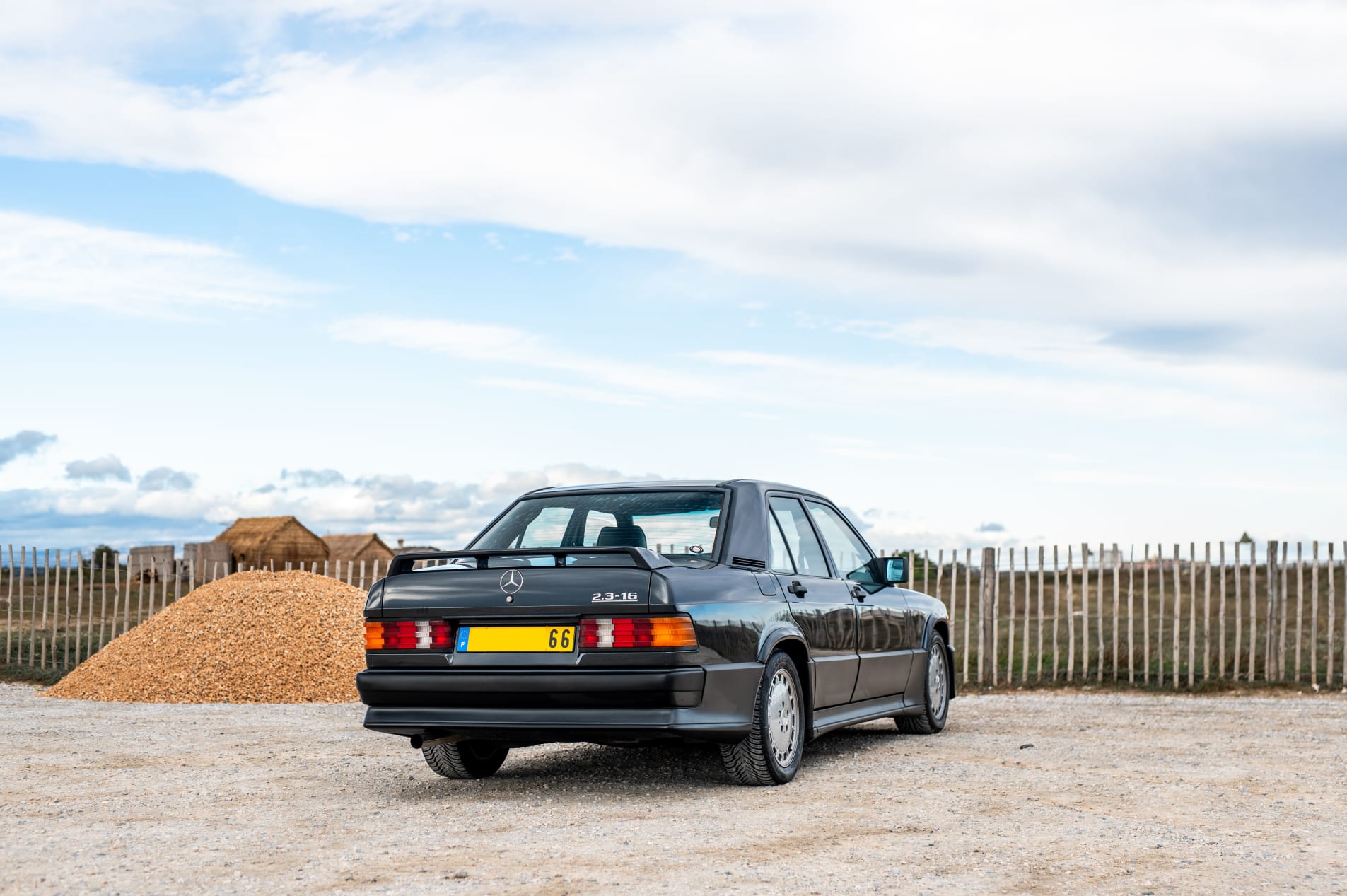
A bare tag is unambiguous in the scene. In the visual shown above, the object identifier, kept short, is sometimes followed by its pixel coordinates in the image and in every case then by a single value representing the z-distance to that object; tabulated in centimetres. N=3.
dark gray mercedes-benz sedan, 627
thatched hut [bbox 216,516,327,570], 4272
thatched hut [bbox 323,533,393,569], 4547
